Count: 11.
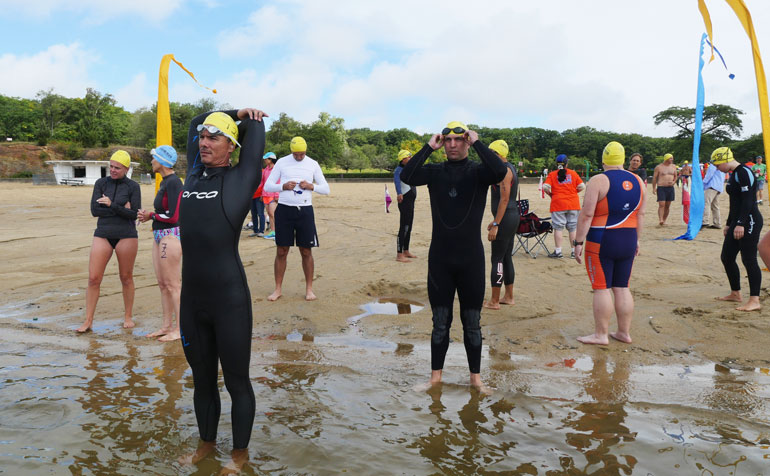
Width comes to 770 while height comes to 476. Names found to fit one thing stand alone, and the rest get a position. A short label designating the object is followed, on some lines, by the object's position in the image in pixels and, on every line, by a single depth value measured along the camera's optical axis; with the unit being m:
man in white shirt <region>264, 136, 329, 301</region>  6.90
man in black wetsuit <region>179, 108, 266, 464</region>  3.00
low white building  44.00
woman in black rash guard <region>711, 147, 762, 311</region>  6.38
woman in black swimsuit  5.64
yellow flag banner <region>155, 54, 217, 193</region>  6.73
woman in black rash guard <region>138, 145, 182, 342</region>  5.25
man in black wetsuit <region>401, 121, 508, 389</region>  4.09
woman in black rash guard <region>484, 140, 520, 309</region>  6.46
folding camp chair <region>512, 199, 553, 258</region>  9.80
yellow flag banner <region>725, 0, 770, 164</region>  5.70
